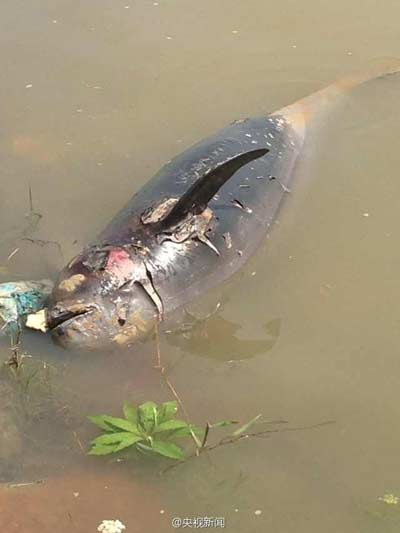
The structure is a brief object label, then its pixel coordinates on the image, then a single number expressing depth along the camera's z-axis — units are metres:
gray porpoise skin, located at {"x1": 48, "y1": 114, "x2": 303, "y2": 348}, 3.86
